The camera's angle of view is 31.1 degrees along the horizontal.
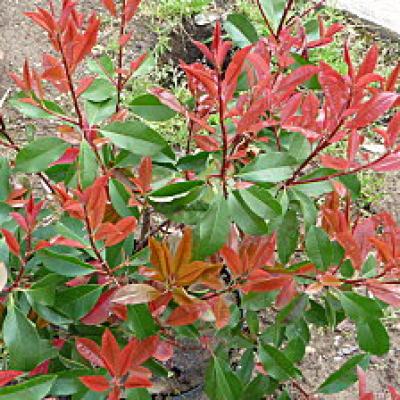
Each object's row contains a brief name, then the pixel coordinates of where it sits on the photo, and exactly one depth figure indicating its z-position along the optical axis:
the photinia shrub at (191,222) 1.11
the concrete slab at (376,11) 3.29
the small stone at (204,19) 3.11
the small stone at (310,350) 2.10
